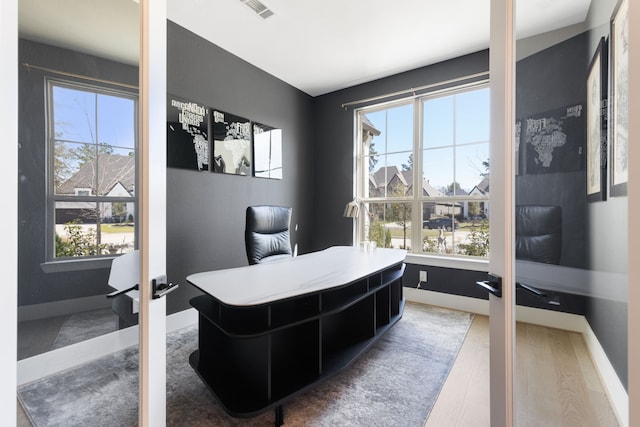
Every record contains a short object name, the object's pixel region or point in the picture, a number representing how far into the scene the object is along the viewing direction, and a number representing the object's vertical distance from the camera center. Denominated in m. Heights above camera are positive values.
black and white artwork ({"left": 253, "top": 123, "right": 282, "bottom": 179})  3.40 +0.80
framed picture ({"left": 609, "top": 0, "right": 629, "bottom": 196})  0.61 +0.27
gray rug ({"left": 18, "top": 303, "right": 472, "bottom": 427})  0.99 -1.14
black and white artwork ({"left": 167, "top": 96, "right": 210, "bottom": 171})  2.54 +0.76
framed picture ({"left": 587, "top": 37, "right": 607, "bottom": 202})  0.72 +0.23
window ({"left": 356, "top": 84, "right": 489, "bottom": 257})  3.11 +0.49
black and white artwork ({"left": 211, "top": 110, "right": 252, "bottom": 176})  2.92 +0.77
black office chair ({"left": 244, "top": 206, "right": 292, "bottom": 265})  2.46 -0.22
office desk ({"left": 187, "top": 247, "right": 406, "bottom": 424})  1.37 -0.71
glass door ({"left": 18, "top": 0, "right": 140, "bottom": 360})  0.77 +0.16
